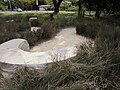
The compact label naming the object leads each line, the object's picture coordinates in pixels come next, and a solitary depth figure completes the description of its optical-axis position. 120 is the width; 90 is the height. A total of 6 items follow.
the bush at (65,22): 4.04
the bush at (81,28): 3.33
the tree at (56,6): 7.36
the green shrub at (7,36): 2.67
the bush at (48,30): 3.07
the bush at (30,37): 2.70
